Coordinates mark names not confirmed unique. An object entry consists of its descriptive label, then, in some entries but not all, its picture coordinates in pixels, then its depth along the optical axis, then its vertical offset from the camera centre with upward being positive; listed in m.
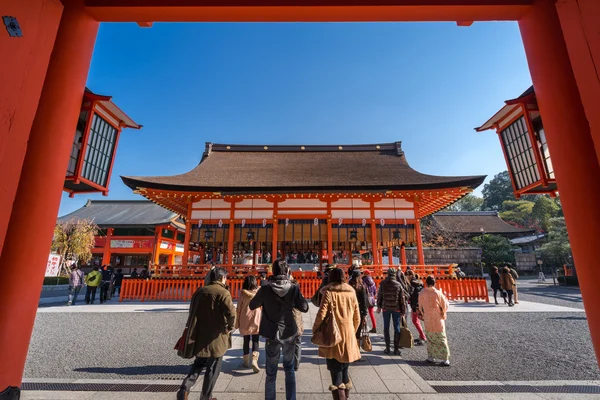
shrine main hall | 11.69 +2.86
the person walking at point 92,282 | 10.26 -0.74
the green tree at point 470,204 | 63.31 +13.60
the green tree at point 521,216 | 38.68 +6.74
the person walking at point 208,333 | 2.88 -0.76
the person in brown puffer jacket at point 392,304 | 4.96 -0.79
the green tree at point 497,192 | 57.88 +15.43
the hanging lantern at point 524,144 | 3.37 +1.58
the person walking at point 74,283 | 10.32 -0.80
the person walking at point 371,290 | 6.11 -0.70
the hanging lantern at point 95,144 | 3.39 +1.59
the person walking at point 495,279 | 10.31 -0.68
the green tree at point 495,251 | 24.95 +0.95
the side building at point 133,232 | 19.94 +2.38
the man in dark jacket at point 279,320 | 2.90 -0.65
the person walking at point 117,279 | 12.55 -0.78
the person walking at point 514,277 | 10.17 -0.64
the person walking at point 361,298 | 4.66 -0.63
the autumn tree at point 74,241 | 18.88 +1.48
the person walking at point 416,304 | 5.69 -0.93
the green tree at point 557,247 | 22.62 +1.19
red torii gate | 1.89 +1.37
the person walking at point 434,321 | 4.40 -0.99
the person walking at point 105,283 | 11.12 -0.86
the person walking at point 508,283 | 9.84 -0.79
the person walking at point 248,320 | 4.23 -0.91
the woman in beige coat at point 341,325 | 2.92 -0.71
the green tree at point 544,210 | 35.28 +6.68
